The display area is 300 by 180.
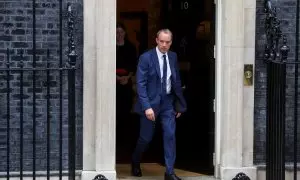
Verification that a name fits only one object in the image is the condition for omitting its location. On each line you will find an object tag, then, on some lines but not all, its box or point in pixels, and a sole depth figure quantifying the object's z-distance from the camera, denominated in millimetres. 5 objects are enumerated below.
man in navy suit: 18047
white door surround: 17875
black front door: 21219
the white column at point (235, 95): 18266
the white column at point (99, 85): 17859
